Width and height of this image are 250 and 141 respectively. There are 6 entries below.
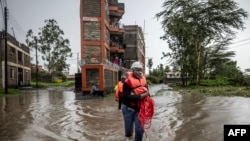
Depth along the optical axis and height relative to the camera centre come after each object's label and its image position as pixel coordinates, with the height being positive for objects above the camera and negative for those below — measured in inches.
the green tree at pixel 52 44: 1490.8 +249.2
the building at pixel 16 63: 898.2 +81.3
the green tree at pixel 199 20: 830.3 +244.5
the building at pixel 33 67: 1811.3 +92.1
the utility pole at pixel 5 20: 741.3 +229.8
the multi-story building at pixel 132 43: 1462.0 +257.9
